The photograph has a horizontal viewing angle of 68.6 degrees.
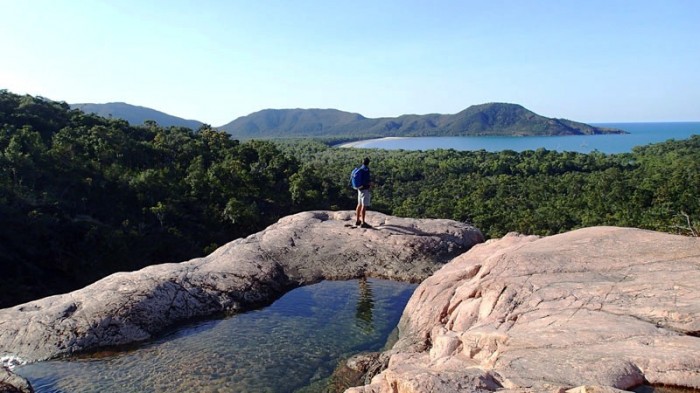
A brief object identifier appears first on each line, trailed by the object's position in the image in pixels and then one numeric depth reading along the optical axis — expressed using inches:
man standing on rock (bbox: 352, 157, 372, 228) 604.1
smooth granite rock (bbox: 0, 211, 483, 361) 413.7
